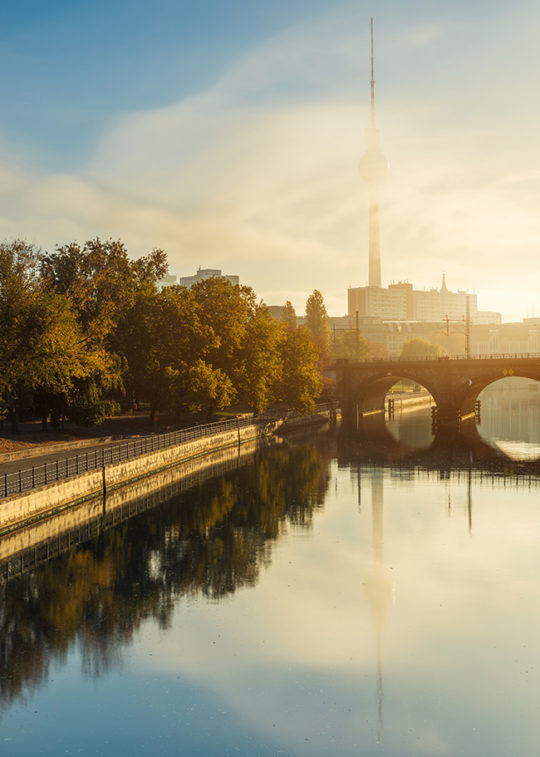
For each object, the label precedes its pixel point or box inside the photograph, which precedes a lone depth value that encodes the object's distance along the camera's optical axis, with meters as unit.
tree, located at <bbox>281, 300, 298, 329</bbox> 165.75
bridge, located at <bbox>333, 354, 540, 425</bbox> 104.75
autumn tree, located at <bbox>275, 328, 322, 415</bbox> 92.44
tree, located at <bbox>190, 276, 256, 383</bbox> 76.25
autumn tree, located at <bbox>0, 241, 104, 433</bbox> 53.56
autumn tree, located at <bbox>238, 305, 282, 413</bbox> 77.94
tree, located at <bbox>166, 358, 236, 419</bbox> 70.00
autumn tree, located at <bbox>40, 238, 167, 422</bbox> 64.55
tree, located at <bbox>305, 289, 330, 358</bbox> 155.12
